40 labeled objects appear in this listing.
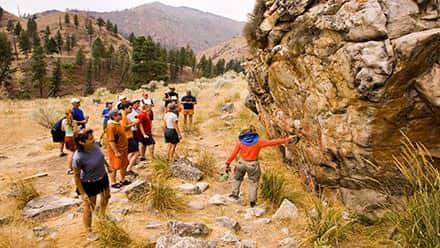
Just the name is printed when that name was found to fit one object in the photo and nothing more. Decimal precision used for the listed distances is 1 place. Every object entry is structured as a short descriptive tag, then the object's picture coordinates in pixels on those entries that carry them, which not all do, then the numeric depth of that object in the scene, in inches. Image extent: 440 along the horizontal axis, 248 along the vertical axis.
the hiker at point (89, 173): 184.7
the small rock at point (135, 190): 237.9
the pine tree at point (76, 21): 4707.2
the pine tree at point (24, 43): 2867.9
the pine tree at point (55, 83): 2154.3
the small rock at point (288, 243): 182.5
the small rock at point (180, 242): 167.8
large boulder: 173.2
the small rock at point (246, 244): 183.5
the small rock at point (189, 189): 261.3
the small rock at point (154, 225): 202.8
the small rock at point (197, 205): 237.0
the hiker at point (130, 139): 302.2
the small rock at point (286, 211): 217.3
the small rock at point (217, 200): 244.0
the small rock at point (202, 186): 269.3
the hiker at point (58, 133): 330.5
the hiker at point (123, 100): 321.3
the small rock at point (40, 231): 199.0
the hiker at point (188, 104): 493.0
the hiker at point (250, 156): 239.3
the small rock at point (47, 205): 230.9
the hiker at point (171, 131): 323.3
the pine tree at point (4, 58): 2165.4
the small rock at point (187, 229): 191.8
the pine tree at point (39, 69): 2165.7
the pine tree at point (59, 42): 3371.8
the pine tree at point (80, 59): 2982.3
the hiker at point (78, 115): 336.8
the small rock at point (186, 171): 290.4
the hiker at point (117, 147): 252.5
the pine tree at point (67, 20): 4799.0
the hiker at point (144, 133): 325.7
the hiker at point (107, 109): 388.3
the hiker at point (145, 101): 439.6
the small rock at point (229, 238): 188.7
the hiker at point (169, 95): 457.6
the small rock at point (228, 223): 205.0
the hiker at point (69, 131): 311.3
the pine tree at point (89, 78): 2180.1
